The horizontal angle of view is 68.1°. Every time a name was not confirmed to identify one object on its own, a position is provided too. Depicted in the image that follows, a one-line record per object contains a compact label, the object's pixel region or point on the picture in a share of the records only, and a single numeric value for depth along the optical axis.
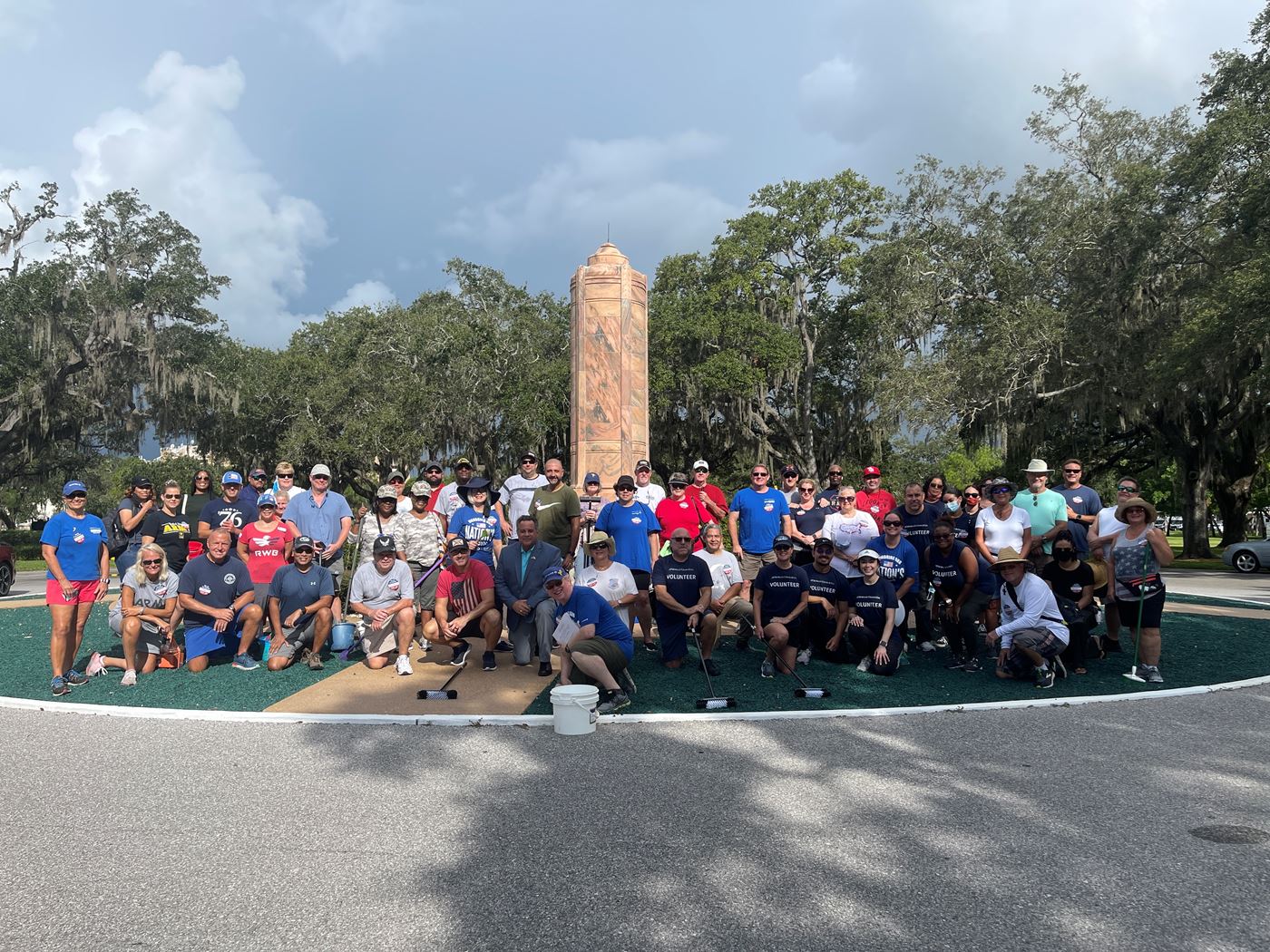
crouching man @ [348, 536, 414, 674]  7.91
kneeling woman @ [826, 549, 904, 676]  7.64
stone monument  13.59
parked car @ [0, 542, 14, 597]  16.53
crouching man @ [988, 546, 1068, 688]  7.21
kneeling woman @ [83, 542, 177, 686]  7.70
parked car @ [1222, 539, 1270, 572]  19.89
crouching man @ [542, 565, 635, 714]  6.54
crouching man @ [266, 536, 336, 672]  8.14
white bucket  5.83
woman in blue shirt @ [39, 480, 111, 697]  7.30
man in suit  7.63
